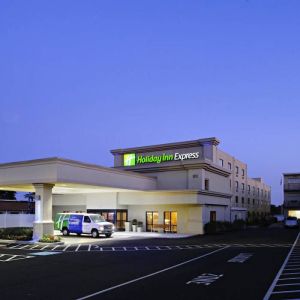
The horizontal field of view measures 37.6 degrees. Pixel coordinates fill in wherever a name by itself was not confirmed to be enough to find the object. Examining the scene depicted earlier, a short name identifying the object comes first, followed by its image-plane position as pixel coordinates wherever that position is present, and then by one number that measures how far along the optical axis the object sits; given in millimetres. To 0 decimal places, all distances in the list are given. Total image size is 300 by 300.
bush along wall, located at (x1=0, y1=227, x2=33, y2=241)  31369
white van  36969
